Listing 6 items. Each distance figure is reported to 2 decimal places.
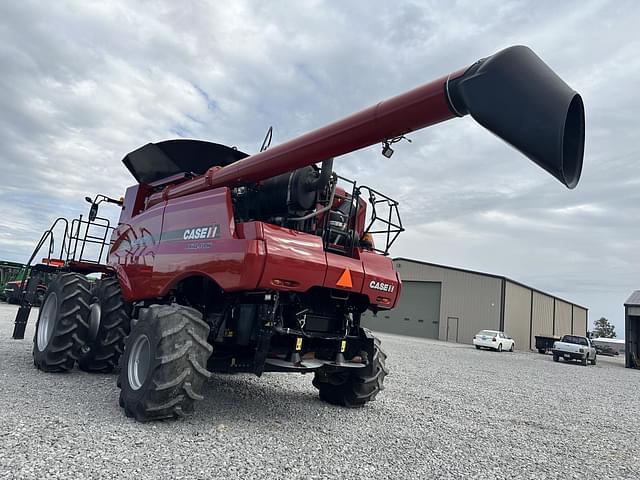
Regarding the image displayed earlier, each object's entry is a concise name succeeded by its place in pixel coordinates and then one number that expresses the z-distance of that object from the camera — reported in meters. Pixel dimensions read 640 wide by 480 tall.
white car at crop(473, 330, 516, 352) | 27.67
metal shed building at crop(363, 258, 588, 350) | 33.09
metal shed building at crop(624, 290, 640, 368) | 25.22
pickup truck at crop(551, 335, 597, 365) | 24.34
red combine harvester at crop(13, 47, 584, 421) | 3.43
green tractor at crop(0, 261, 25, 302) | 23.39
